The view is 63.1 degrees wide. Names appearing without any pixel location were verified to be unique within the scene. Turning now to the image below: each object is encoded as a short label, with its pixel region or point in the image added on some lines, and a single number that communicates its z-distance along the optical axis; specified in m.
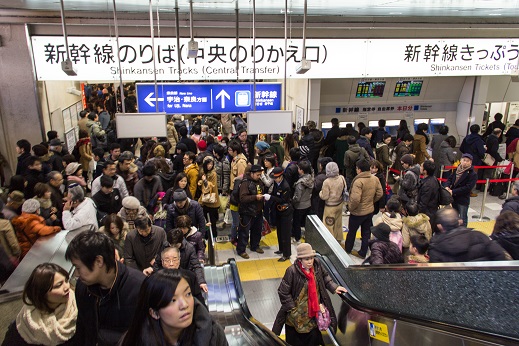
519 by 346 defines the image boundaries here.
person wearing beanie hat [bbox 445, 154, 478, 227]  6.98
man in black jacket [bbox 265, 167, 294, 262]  6.57
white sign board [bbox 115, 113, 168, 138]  6.17
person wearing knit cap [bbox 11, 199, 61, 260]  4.72
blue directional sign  6.68
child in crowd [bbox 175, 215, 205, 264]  4.75
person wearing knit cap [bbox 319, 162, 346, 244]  6.73
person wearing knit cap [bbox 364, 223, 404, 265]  4.50
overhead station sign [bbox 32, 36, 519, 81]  7.09
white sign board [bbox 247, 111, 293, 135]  6.43
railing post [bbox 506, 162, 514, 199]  9.05
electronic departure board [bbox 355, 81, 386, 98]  11.52
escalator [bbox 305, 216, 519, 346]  2.64
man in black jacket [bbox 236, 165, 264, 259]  6.46
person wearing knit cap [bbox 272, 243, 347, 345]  4.07
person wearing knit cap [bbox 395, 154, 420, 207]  6.82
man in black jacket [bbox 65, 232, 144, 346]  2.57
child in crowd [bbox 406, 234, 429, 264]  4.55
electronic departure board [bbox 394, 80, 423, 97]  11.72
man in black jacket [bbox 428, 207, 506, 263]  3.65
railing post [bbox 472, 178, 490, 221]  8.36
